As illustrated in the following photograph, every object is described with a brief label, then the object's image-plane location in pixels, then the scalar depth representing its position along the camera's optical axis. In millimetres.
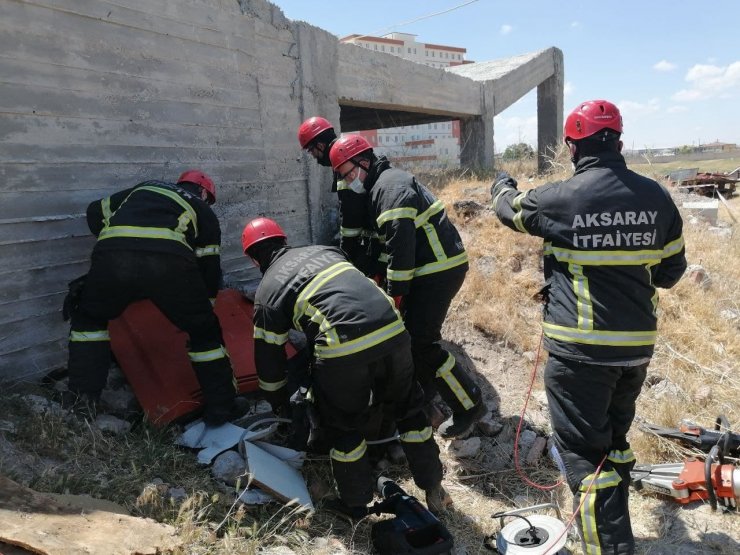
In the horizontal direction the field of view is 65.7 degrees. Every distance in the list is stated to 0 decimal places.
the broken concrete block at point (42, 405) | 3178
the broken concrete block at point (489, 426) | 3984
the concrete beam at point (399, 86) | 6508
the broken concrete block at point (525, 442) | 3840
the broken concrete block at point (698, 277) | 5894
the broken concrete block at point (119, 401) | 3584
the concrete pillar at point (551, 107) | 11469
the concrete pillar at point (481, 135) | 9961
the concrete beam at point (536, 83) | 10297
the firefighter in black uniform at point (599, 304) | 2680
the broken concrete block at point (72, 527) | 2092
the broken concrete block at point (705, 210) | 8375
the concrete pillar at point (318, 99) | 5527
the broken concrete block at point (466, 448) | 3783
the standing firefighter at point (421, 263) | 3523
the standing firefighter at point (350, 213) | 3990
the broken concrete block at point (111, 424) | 3247
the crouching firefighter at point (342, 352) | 2809
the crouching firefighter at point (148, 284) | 3307
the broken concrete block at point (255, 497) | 2930
